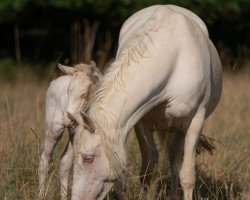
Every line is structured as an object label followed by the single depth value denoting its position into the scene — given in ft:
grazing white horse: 24.26
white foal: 28.40
